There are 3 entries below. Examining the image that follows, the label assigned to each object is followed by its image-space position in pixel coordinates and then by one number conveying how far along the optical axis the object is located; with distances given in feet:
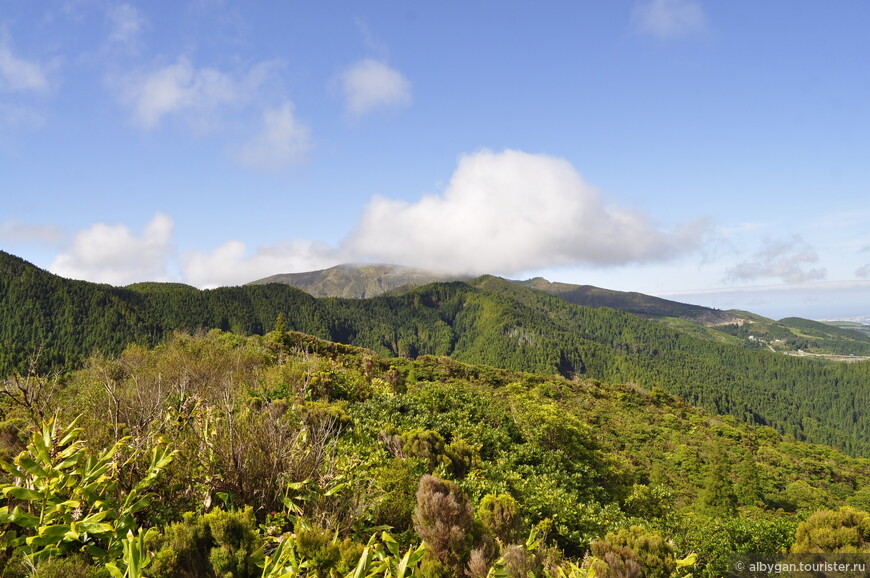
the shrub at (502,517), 19.56
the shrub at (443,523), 15.46
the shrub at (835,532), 23.12
